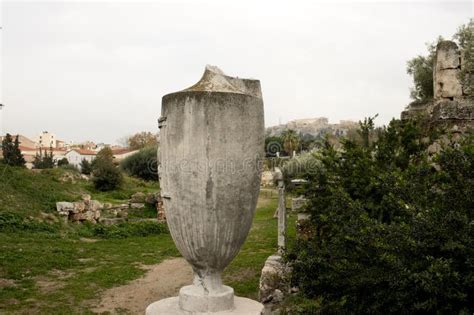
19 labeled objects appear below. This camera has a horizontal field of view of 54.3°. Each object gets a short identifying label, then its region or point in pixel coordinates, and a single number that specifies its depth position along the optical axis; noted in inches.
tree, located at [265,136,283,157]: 1935.8
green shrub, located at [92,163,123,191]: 872.9
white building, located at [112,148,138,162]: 2712.1
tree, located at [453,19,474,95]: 360.5
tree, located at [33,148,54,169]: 1491.4
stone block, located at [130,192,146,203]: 742.5
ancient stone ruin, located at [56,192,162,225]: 560.7
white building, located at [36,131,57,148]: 3816.2
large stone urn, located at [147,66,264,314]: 127.2
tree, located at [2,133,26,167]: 1200.3
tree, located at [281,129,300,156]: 2010.3
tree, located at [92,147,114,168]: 901.3
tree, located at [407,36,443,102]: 658.2
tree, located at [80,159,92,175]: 1416.1
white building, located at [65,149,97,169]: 2716.5
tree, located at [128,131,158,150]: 2484.0
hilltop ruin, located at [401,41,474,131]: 339.9
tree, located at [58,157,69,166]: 1904.8
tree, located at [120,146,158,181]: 1244.5
